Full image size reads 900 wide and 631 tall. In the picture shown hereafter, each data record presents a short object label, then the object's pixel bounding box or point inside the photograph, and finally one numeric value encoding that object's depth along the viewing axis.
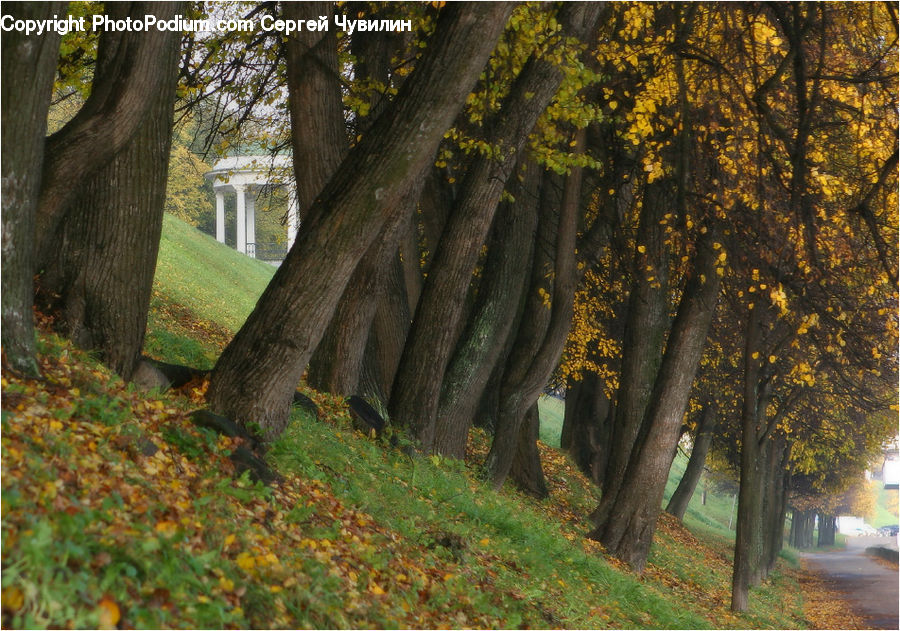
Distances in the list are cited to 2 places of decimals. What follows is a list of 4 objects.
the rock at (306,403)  21.48
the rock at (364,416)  23.59
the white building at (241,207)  114.44
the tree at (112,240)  16.94
